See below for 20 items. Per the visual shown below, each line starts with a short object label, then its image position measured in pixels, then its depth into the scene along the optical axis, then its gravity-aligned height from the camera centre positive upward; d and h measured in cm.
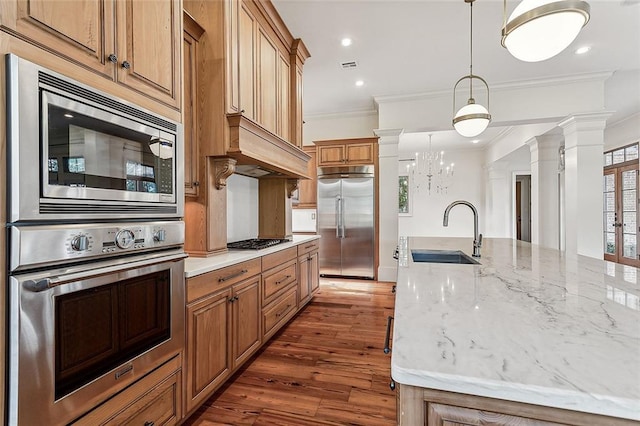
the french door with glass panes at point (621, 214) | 582 -6
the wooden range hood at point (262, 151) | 220 +52
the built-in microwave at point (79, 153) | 91 +22
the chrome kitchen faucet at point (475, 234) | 204 -16
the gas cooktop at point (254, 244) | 263 -29
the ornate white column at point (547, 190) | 544 +38
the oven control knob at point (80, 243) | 104 -10
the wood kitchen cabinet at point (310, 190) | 546 +40
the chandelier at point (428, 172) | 791 +100
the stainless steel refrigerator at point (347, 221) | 517 -15
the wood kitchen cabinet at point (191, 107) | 212 +74
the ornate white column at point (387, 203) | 498 +15
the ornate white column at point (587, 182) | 409 +39
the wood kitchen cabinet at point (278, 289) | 251 -70
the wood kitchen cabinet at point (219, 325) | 164 -70
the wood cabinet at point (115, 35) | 97 +67
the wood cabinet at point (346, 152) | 522 +104
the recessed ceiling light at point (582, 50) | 336 +179
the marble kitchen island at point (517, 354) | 52 -29
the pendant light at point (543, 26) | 132 +85
